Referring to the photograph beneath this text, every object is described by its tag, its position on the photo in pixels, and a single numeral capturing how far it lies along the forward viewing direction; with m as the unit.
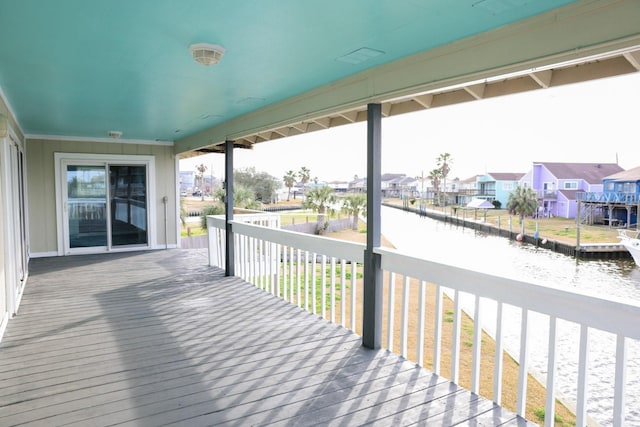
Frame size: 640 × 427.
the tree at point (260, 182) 29.59
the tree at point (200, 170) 38.51
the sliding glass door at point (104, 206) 7.92
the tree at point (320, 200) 21.69
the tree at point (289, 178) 34.31
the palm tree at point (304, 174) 33.99
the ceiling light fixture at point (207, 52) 2.64
